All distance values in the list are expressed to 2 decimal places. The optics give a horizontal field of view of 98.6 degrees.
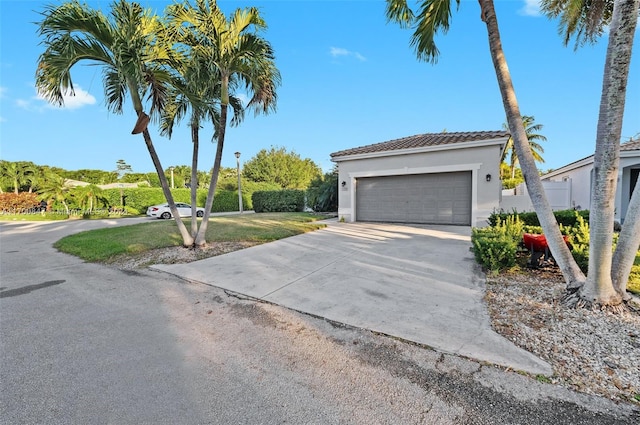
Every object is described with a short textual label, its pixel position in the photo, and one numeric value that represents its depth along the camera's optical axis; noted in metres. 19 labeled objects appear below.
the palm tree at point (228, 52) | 5.96
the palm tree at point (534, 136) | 31.05
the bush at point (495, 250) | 4.88
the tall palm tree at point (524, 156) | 3.54
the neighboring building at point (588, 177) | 10.32
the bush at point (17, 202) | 22.27
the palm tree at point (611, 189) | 2.99
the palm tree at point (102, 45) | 5.19
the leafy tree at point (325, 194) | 16.58
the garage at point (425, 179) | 10.32
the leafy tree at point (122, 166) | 50.53
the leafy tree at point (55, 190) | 20.50
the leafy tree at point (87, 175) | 31.81
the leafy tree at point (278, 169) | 37.19
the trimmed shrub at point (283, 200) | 21.53
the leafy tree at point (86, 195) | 21.41
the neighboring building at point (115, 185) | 22.22
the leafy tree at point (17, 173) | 26.38
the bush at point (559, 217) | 7.00
